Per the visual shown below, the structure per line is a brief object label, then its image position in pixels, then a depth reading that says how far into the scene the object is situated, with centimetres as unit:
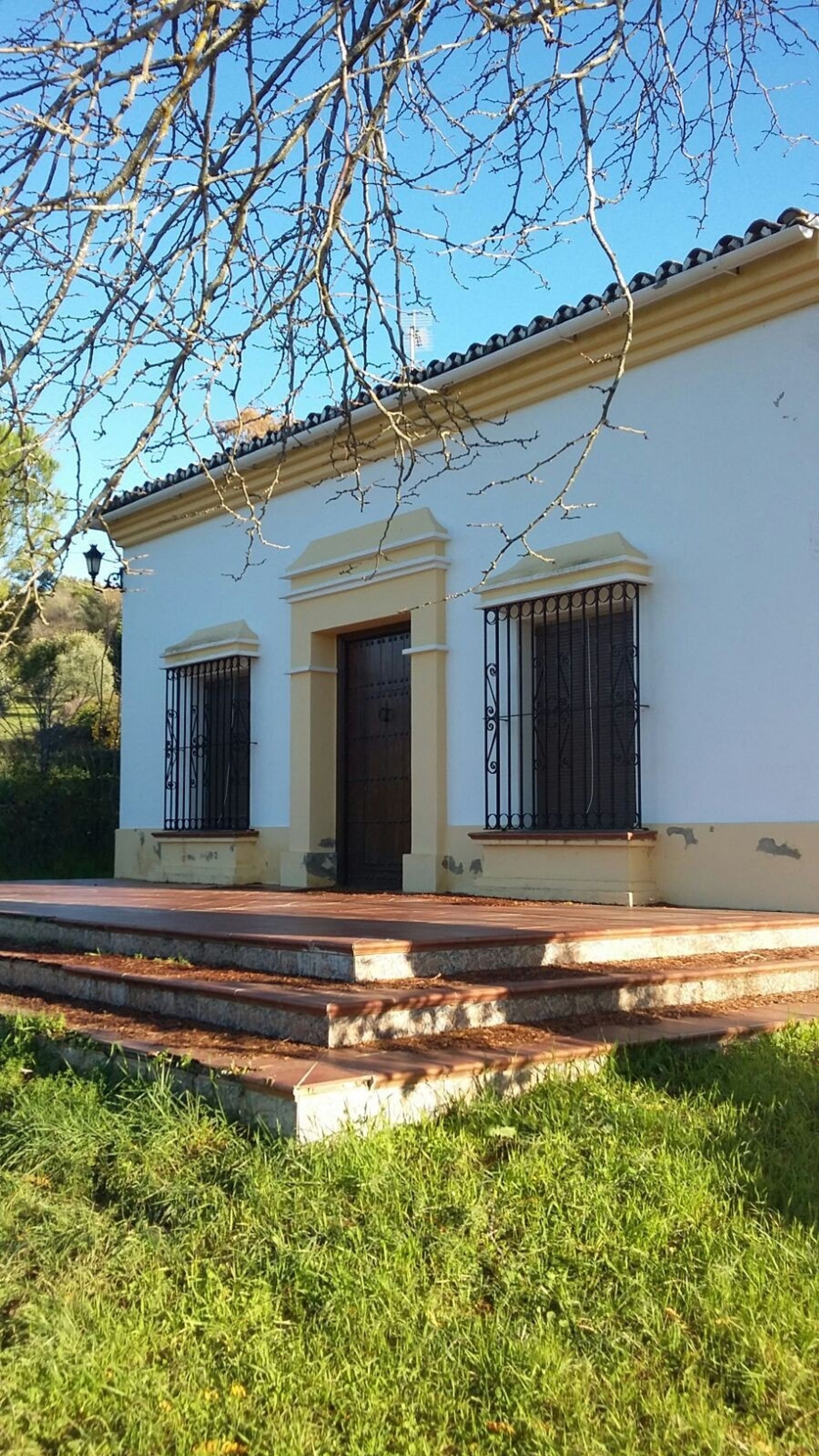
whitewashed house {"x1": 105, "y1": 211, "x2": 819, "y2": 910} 746
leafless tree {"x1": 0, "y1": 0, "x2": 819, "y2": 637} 408
